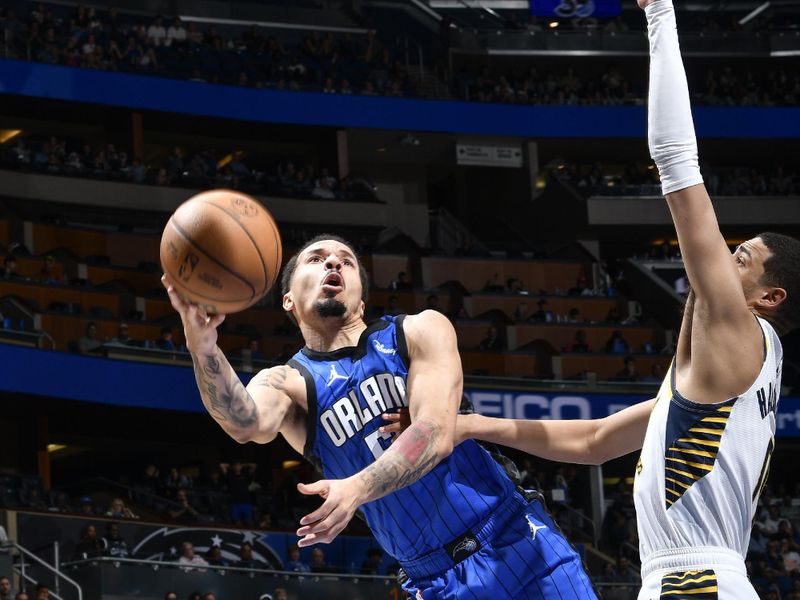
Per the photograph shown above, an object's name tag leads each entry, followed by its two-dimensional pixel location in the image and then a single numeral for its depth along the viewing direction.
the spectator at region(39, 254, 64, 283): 23.55
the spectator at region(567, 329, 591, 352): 27.36
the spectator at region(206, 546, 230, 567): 16.73
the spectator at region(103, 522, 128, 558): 15.98
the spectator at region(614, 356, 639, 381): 25.34
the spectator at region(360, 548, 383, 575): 17.92
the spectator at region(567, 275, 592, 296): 29.84
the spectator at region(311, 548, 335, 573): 17.38
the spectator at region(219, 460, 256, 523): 20.11
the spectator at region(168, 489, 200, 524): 19.02
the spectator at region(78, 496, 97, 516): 18.90
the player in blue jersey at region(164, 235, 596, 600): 4.86
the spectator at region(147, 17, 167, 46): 29.50
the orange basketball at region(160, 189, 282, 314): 4.33
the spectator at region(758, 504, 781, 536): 21.77
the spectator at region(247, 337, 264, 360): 22.56
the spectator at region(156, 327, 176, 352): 22.12
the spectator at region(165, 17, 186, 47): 29.70
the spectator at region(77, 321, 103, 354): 21.64
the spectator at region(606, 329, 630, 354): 27.41
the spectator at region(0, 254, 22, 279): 22.55
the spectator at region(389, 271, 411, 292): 27.23
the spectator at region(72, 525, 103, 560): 15.86
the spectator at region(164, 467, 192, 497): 20.23
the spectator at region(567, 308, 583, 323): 28.50
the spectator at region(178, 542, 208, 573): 15.75
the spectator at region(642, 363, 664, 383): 25.78
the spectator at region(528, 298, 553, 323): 27.95
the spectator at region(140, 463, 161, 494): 20.39
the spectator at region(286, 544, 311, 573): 17.38
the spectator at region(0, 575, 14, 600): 13.61
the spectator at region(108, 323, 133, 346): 21.95
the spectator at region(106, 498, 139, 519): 18.11
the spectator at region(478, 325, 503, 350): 26.50
